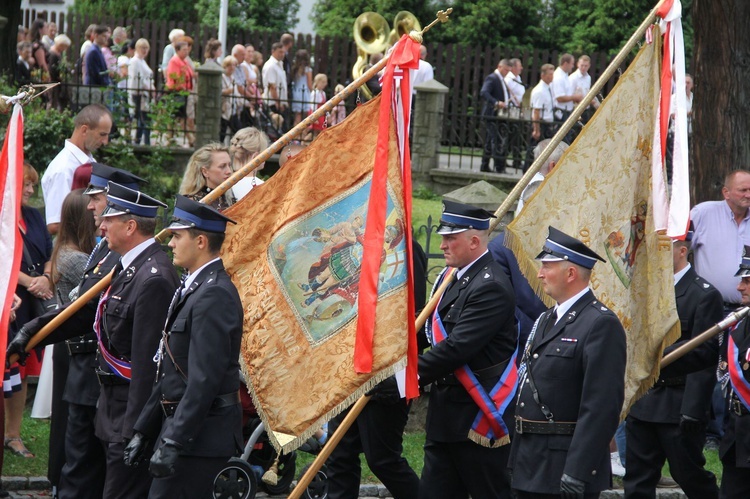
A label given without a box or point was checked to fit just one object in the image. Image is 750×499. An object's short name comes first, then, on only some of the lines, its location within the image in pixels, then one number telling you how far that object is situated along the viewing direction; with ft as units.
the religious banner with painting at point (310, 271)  40.16
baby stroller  46.34
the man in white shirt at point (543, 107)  120.26
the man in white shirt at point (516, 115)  120.37
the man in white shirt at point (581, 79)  130.21
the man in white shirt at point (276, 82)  118.42
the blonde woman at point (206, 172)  49.60
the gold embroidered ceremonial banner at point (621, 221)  42.70
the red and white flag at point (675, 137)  42.19
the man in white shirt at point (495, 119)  120.88
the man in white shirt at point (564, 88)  127.44
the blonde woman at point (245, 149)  51.98
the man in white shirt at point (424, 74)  124.65
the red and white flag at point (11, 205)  42.98
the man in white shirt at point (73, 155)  54.34
